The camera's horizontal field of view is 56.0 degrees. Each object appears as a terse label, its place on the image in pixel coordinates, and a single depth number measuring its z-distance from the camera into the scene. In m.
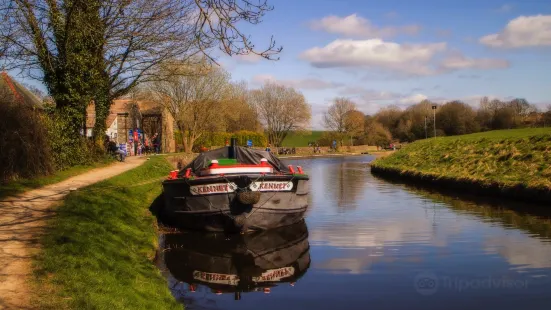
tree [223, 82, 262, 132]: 67.94
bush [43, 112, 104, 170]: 18.78
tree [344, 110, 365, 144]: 84.04
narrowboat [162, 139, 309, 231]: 11.96
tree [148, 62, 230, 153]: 46.44
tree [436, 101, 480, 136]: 67.75
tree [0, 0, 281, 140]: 18.25
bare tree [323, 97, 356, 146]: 85.31
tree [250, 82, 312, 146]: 76.69
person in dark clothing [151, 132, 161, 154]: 45.31
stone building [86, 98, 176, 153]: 45.12
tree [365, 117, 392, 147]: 84.25
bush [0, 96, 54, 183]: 14.80
